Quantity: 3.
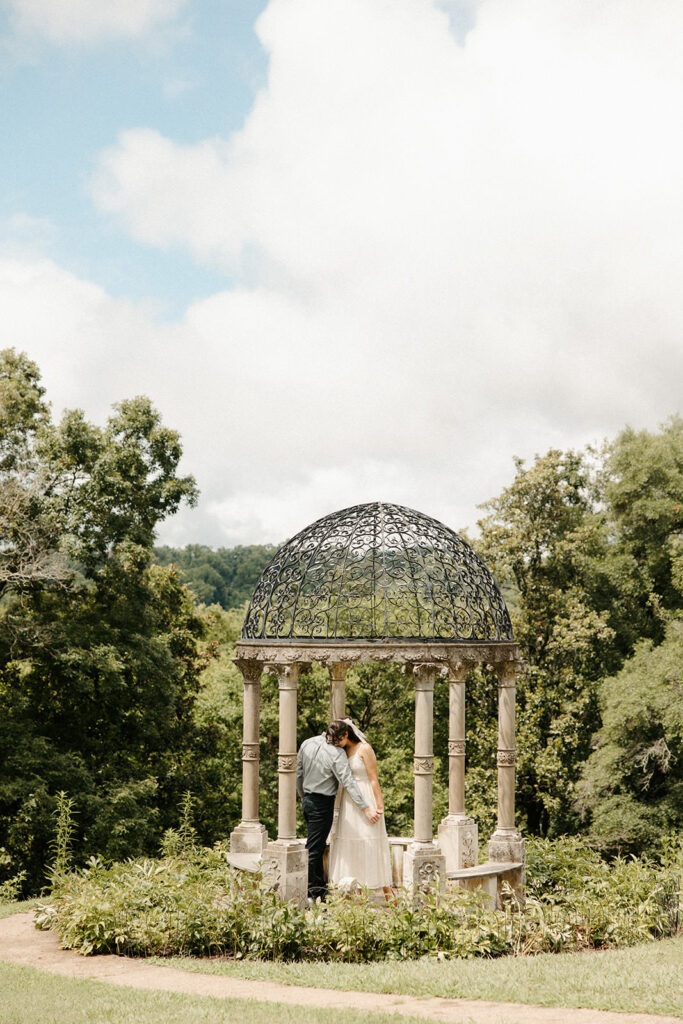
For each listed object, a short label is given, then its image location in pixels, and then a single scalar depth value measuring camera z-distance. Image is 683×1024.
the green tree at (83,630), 22.72
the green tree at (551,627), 27.05
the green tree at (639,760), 24.41
